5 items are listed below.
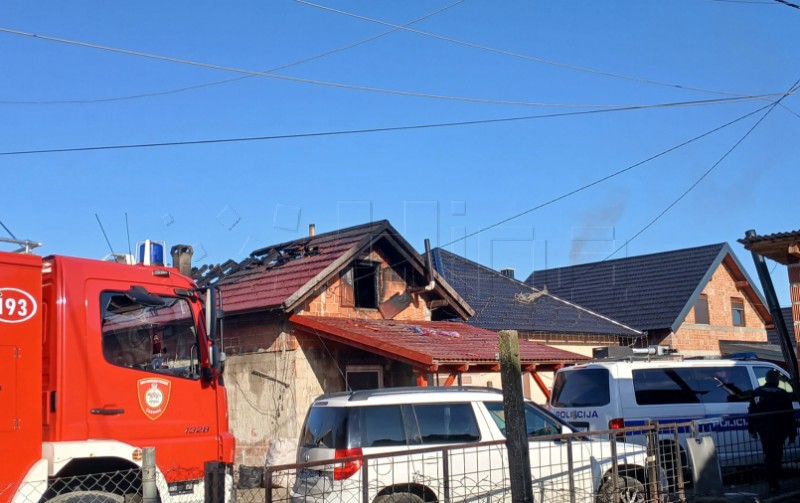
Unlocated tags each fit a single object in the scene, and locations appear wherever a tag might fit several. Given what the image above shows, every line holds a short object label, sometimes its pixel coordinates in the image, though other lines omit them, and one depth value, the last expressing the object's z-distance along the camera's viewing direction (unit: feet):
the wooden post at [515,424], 17.75
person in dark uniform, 32.91
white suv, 26.11
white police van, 41.63
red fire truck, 22.08
